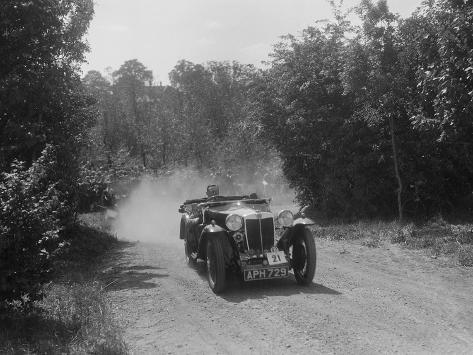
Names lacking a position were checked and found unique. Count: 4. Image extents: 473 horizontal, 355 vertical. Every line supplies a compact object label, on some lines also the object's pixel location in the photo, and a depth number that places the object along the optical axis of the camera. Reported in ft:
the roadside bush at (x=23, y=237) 20.61
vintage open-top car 25.95
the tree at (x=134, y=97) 164.76
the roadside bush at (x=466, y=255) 30.79
